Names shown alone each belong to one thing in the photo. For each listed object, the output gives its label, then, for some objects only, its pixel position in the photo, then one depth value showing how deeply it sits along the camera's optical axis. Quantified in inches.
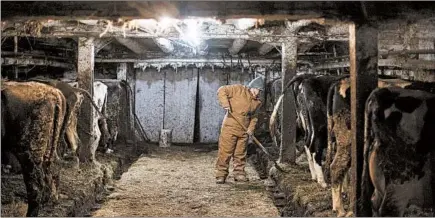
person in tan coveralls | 438.3
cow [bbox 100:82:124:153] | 533.1
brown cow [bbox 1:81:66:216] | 266.2
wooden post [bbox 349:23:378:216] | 216.1
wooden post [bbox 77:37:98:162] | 425.7
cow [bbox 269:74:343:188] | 324.8
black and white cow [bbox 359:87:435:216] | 208.5
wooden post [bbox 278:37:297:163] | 438.3
